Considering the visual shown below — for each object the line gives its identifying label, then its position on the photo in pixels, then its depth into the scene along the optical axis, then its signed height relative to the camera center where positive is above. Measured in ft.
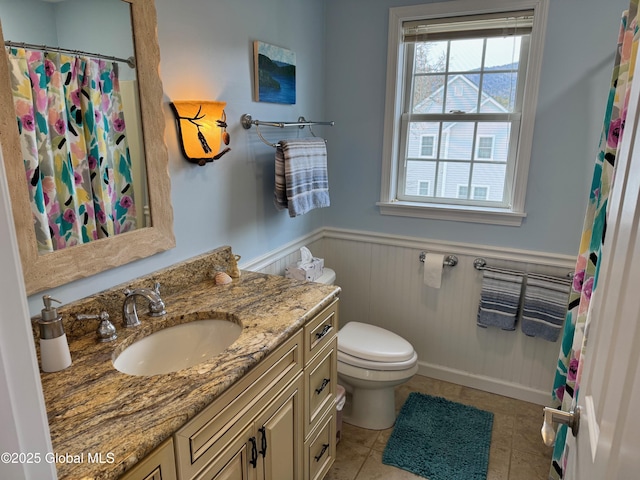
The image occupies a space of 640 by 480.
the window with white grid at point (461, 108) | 7.33 +0.55
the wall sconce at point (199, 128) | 5.21 +0.09
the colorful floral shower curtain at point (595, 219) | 3.46 -0.76
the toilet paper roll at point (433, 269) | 8.22 -2.49
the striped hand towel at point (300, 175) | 6.76 -0.63
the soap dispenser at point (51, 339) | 3.61 -1.71
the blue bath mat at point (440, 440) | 6.59 -4.97
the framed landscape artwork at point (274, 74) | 6.56 +0.99
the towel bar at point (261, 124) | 6.42 +0.19
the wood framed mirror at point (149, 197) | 3.66 -0.63
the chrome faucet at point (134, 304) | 4.55 -1.80
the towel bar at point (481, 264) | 7.96 -2.34
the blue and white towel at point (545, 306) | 7.36 -2.86
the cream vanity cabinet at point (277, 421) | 3.53 -2.77
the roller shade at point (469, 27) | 7.21 +1.93
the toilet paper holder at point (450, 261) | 8.25 -2.33
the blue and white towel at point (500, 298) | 7.69 -2.85
